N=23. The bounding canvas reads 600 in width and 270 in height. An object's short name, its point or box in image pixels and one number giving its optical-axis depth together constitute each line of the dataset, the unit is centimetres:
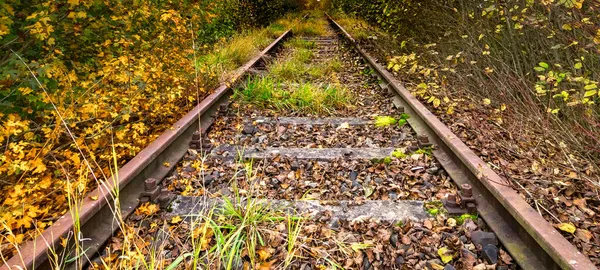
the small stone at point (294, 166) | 317
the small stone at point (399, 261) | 206
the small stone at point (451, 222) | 233
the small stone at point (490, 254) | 199
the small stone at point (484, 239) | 210
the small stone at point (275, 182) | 292
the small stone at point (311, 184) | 288
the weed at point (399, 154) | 331
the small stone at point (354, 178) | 289
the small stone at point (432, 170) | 303
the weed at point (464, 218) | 237
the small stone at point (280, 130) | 401
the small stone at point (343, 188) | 282
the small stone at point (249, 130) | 401
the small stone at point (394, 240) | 218
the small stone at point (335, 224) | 233
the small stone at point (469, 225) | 227
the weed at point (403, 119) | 414
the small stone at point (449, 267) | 197
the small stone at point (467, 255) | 203
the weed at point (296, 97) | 476
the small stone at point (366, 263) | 204
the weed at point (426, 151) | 333
